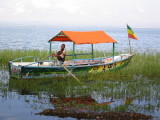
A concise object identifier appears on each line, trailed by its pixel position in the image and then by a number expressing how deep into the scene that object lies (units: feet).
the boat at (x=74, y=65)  40.86
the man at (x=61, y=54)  43.34
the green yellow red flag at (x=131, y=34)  50.92
